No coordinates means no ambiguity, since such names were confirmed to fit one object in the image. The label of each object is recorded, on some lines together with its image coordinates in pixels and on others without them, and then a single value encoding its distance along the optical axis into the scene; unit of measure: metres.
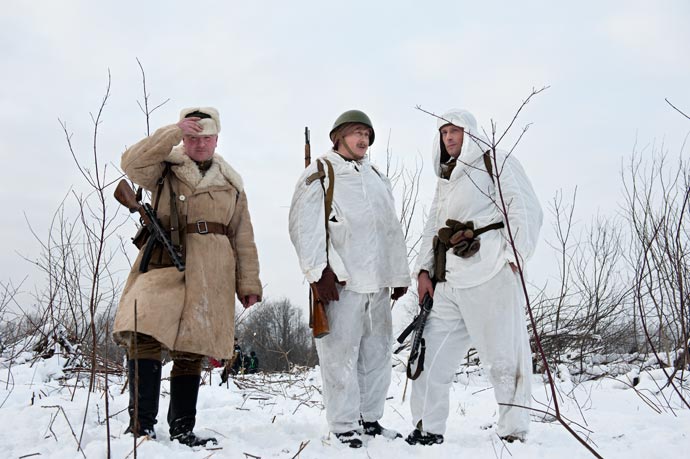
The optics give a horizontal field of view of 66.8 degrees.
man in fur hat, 2.81
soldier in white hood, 3.02
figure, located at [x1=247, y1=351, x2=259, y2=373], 11.66
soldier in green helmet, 3.19
